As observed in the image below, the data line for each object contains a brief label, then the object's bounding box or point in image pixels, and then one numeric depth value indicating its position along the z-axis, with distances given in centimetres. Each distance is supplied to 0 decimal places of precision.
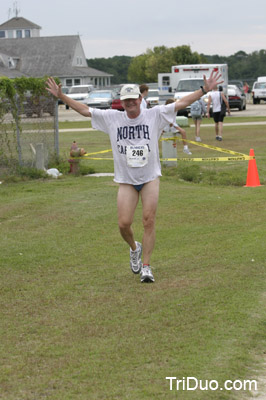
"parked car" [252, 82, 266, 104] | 5662
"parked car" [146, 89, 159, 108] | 4884
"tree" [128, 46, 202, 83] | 8925
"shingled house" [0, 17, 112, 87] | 9331
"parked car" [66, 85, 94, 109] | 6078
